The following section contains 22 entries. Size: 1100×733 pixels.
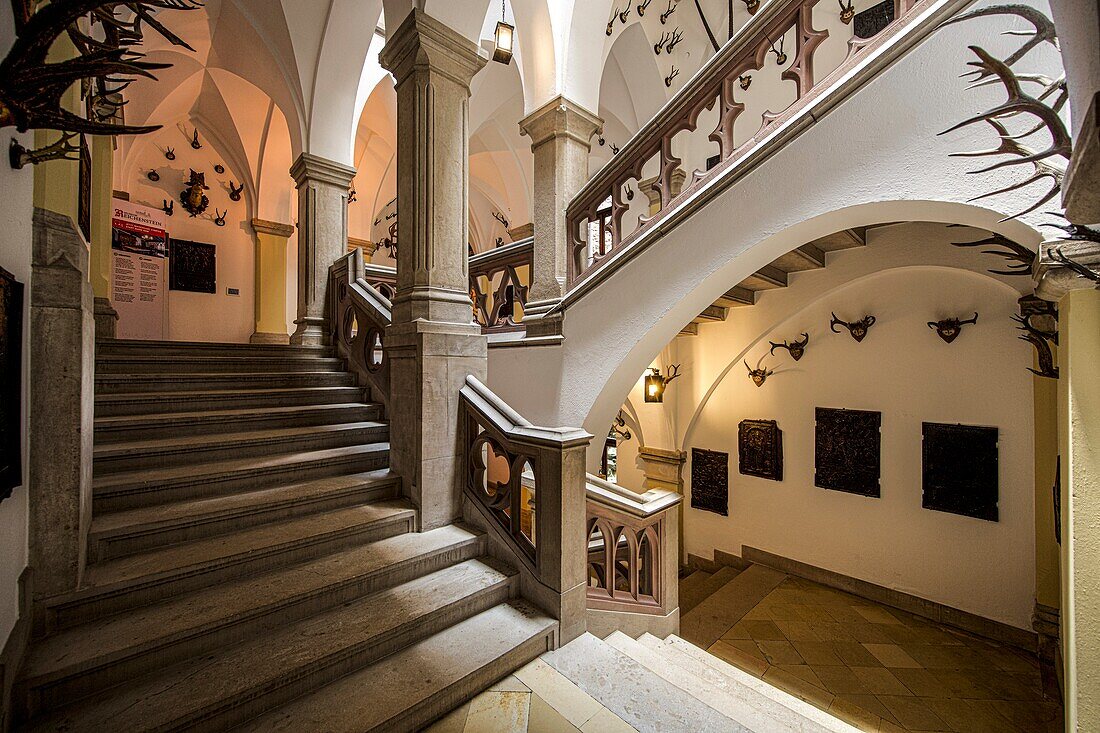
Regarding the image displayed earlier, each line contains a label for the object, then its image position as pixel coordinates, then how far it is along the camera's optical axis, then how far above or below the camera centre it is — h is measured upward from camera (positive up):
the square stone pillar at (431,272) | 3.19 +0.73
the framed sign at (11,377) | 1.48 -0.02
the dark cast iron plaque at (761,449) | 7.01 -1.25
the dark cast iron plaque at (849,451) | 6.12 -1.13
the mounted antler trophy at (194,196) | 8.68 +3.35
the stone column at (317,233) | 5.45 +1.70
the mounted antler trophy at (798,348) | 6.70 +0.32
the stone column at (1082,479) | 1.94 -0.47
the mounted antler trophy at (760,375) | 7.13 -0.08
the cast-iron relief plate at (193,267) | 8.59 +2.00
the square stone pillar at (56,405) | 1.90 -0.14
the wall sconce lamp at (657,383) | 7.99 -0.23
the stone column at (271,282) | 9.31 +1.84
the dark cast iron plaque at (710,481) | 7.69 -1.92
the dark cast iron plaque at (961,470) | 5.27 -1.20
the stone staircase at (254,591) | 1.81 -1.11
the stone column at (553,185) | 4.72 +1.99
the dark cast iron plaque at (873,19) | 6.65 +5.20
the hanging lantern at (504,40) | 4.61 +3.36
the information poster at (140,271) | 7.60 +1.76
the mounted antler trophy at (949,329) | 5.40 +0.49
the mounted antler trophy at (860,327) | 6.06 +0.57
